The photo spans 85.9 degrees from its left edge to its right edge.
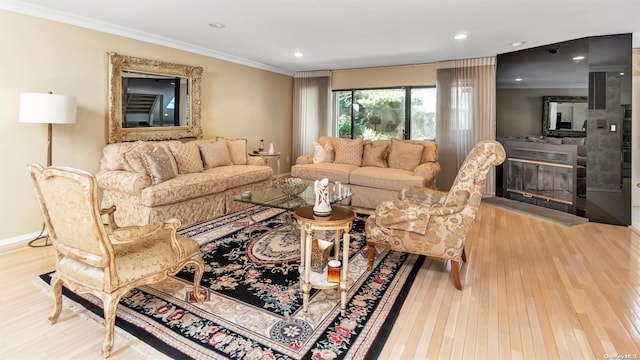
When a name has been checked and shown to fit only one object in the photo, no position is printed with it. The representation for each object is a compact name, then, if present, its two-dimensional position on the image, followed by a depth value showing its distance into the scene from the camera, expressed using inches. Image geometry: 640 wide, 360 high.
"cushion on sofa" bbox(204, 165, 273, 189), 182.1
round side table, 86.7
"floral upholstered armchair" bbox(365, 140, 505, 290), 99.1
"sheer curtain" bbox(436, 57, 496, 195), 237.0
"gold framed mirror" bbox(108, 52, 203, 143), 169.3
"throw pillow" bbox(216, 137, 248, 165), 214.2
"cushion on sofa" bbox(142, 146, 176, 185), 154.2
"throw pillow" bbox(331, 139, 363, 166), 228.4
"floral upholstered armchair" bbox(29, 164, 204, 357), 70.4
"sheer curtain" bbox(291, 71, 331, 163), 296.7
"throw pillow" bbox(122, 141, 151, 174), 153.3
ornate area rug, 74.9
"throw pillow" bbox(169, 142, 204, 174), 178.9
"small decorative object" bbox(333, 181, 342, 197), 145.5
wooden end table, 241.6
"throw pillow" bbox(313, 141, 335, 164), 235.1
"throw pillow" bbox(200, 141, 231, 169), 196.2
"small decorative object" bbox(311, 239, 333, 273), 93.9
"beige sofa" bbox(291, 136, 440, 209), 194.2
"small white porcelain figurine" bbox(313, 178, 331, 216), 92.0
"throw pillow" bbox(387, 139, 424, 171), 209.6
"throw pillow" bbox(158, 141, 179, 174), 169.6
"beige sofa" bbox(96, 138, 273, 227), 148.7
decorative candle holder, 88.8
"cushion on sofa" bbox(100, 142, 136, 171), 161.0
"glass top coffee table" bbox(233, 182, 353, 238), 132.2
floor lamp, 127.3
